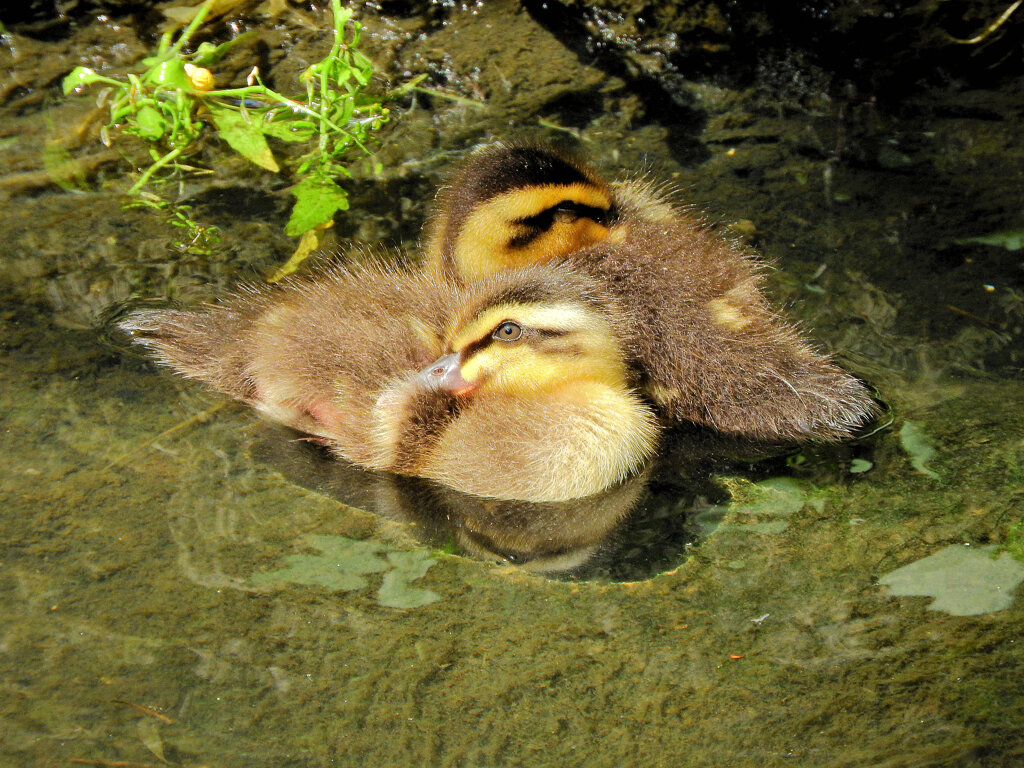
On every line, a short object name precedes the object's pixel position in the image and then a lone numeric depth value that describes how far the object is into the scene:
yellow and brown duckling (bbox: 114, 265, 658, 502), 5.29
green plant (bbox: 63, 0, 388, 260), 7.25
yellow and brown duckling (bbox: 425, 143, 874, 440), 5.66
